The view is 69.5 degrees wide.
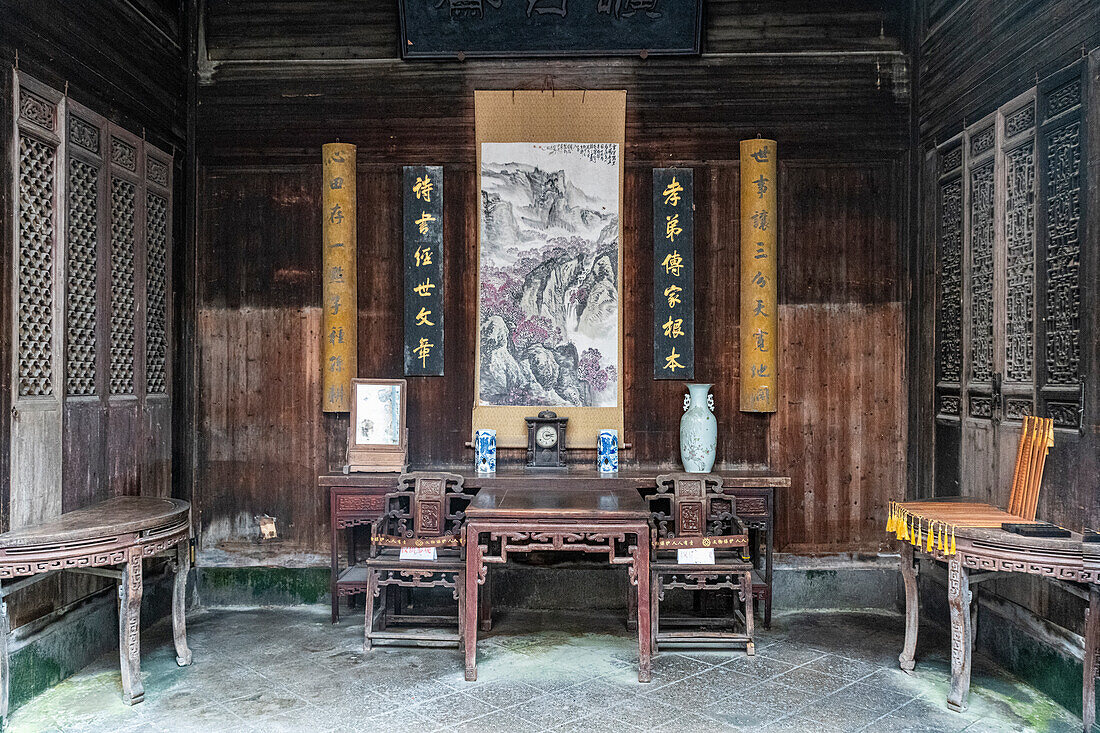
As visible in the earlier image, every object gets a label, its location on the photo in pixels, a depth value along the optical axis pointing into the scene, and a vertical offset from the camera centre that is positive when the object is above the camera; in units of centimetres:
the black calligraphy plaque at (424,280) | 490 +57
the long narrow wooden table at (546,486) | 445 -68
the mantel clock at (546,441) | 477 -42
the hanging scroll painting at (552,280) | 488 +57
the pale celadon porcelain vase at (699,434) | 466 -36
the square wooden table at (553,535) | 363 -75
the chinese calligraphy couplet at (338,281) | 482 +55
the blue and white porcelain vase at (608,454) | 474 -49
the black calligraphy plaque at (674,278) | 488 +58
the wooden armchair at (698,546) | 389 -87
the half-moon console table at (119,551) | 311 -73
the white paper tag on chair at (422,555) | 398 -92
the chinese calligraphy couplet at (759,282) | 476 +55
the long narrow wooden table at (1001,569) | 296 -75
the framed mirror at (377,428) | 465 -33
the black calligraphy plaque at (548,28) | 482 +211
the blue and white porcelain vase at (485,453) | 471 -48
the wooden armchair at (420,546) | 392 -91
